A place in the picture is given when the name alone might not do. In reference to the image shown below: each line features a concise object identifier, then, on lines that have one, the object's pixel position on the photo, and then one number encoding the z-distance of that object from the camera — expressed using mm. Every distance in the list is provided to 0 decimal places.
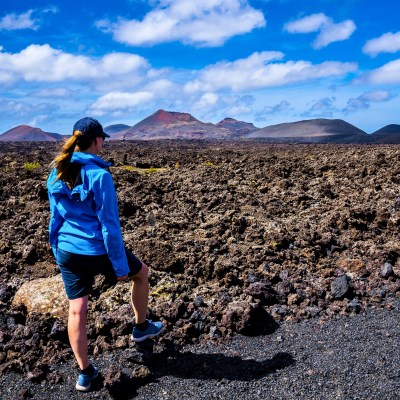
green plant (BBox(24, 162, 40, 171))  16333
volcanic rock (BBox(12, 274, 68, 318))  4879
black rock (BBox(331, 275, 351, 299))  4965
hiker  3387
